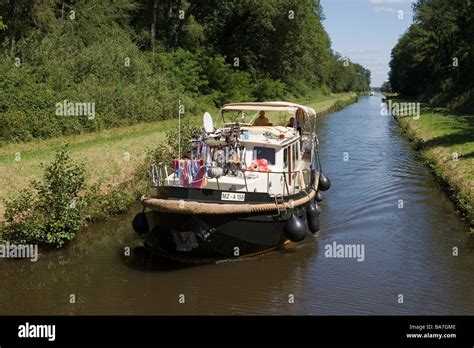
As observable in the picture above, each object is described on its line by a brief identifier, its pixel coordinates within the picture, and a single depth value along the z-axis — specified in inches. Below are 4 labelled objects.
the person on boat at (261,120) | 738.2
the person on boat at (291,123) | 779.2
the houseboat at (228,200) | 518.9
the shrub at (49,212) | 552.4
